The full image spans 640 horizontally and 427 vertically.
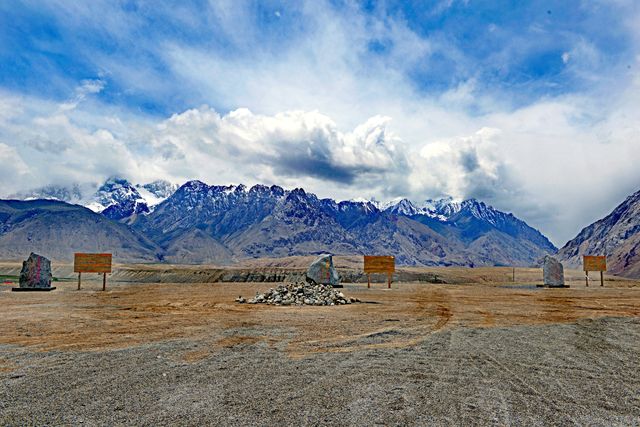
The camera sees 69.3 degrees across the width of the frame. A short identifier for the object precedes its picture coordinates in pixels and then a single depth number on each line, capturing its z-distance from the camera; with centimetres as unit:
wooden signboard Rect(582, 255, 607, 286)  4750
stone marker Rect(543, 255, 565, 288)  4897
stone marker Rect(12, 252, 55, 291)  3747
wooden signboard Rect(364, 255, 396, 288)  3997
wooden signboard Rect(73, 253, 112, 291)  3825
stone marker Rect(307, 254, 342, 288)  4131
